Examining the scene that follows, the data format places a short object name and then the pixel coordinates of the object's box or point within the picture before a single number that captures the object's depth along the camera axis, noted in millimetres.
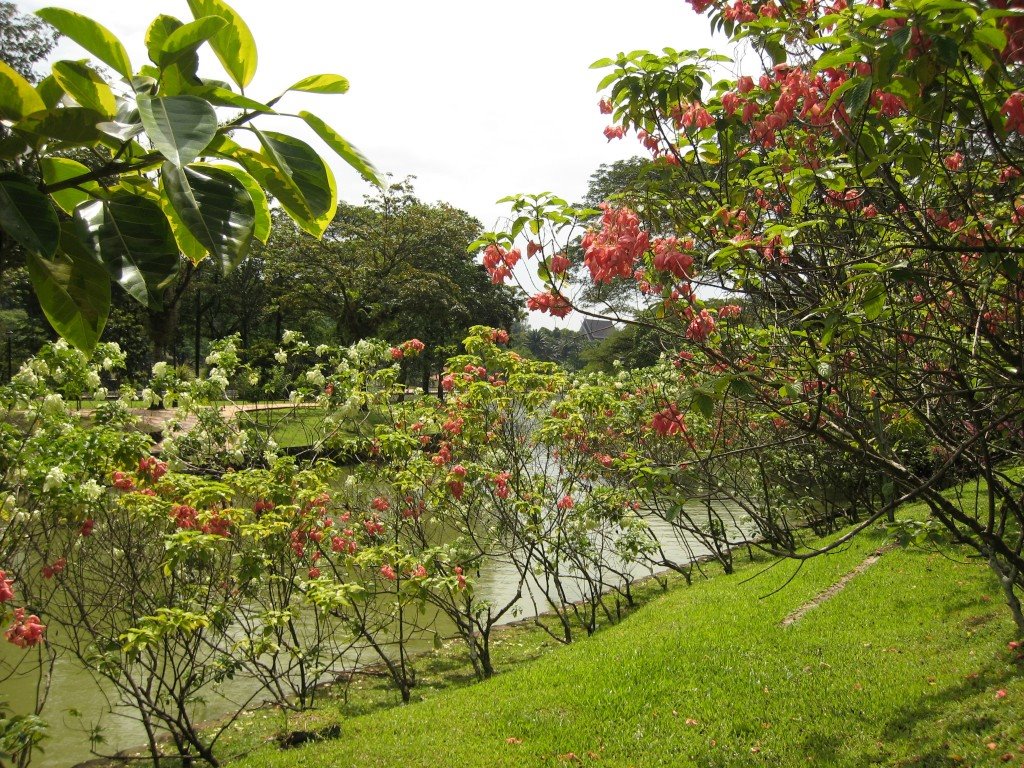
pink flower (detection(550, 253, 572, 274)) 3971
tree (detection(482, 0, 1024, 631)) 2502
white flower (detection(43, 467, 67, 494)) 4509
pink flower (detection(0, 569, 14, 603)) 3930
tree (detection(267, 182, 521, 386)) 26250
